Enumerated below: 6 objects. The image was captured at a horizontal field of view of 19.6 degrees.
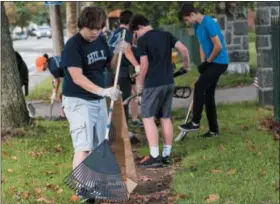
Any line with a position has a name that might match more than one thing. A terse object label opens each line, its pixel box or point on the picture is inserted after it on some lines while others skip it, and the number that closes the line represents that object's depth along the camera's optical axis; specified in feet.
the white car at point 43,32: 358.75
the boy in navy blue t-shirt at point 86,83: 22.03
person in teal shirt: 32.94
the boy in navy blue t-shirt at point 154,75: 28.65
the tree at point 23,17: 145.68
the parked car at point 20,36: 363.83
